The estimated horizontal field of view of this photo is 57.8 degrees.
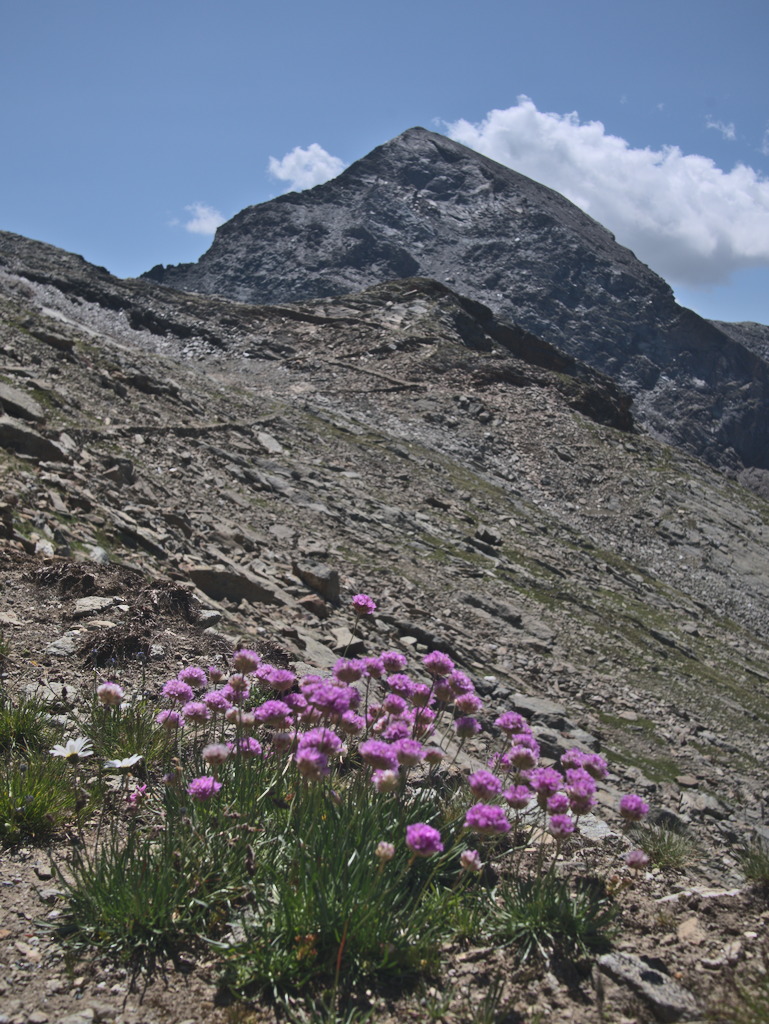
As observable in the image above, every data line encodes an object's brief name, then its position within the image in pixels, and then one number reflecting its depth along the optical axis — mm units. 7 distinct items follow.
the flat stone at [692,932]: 3682
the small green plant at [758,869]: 4266
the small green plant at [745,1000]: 2838
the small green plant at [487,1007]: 2852
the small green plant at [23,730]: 4543
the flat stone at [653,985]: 3061
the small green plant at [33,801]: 3832
